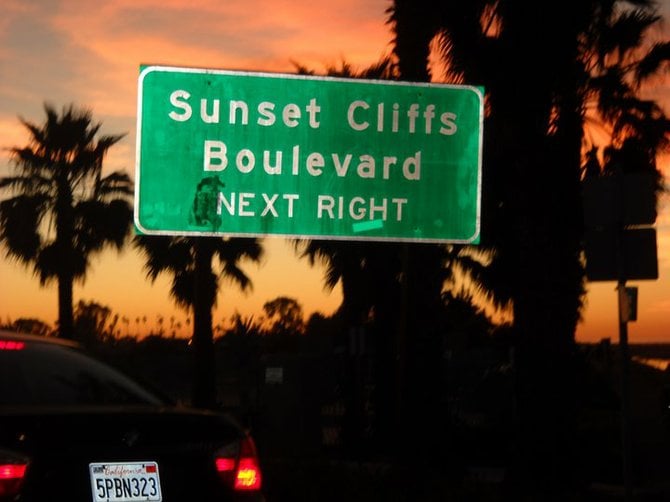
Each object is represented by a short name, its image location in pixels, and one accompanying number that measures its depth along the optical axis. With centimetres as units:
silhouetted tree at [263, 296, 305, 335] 11945
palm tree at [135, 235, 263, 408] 3469
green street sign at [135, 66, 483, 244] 1290
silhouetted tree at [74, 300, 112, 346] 9550
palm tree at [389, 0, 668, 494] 1505
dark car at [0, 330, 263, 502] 643
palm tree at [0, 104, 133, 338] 4009
